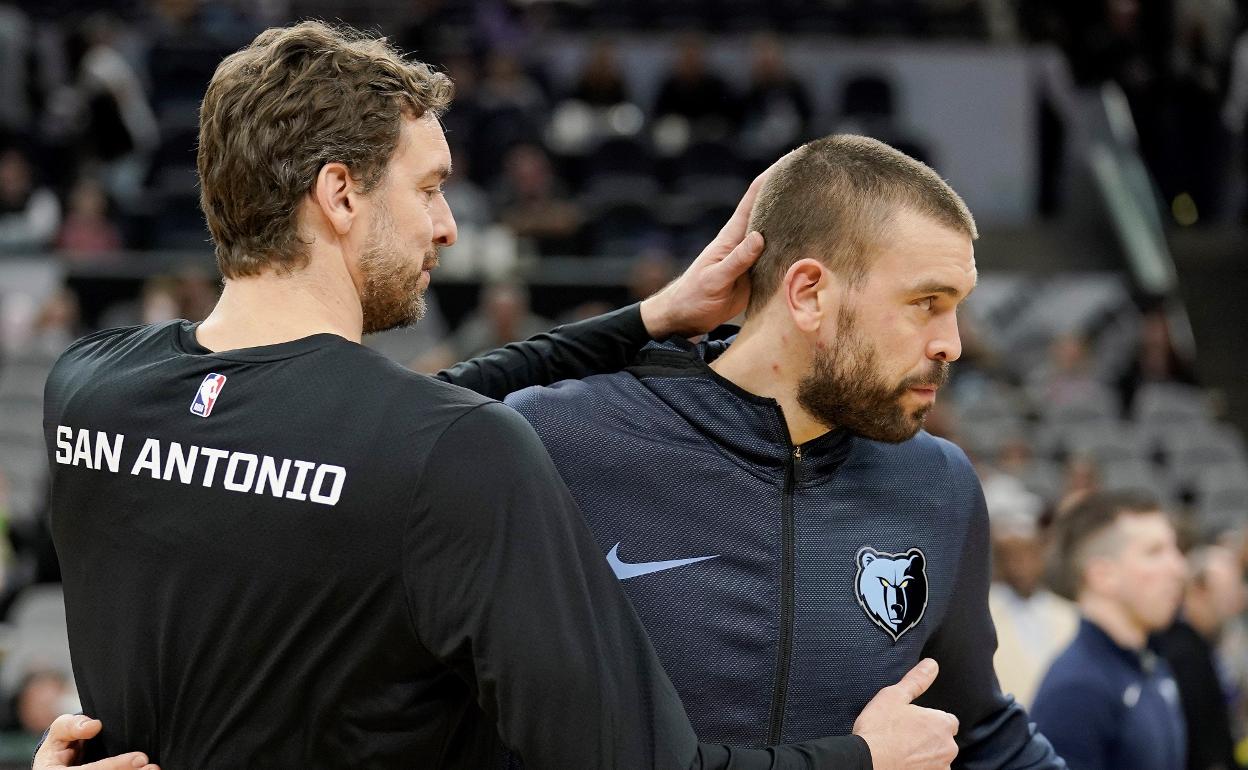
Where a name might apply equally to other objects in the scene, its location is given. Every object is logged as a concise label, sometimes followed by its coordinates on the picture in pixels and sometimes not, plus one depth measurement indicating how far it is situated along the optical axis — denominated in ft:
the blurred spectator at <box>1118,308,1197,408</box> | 36.65
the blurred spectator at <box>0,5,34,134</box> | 40.40
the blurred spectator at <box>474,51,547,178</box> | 38.42
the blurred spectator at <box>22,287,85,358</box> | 29.32
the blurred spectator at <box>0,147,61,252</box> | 33.96
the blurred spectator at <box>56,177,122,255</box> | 33.71
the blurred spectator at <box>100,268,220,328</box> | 28.94
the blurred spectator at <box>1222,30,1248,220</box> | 43.21
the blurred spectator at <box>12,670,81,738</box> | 18.11
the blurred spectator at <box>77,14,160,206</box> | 37.37
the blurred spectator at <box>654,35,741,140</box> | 42.83
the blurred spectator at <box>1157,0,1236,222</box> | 43.60
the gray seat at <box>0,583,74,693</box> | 19.27
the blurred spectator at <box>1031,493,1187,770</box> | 13.65
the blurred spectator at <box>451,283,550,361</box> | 30.01
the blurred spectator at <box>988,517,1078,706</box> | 18.31
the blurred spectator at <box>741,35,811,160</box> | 41.47
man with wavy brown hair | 5.55
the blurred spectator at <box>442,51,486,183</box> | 38.32
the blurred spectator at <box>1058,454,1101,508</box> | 29.27
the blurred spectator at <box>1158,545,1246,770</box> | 16.61
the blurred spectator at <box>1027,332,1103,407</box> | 35.04
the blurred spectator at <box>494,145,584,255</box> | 35.81
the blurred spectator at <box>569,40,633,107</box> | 42.06
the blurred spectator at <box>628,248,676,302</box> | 31.48
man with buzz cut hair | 7.09
